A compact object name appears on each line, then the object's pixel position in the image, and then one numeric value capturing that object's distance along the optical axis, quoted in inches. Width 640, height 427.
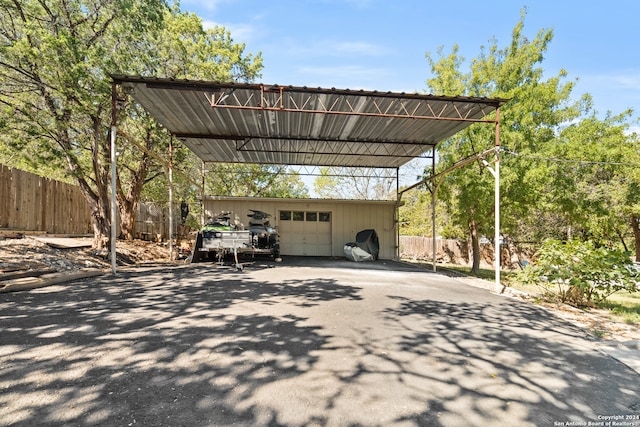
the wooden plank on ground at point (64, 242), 327.0
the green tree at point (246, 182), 875.4
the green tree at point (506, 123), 419.2
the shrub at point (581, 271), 211.6
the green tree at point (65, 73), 307.4
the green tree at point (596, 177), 441.1
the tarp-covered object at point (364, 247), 539.2
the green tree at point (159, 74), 463.2
